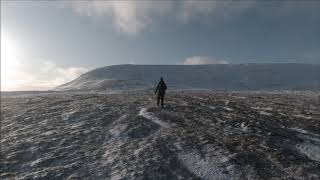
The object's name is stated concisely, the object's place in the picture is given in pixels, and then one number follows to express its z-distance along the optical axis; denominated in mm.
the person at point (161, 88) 15194
